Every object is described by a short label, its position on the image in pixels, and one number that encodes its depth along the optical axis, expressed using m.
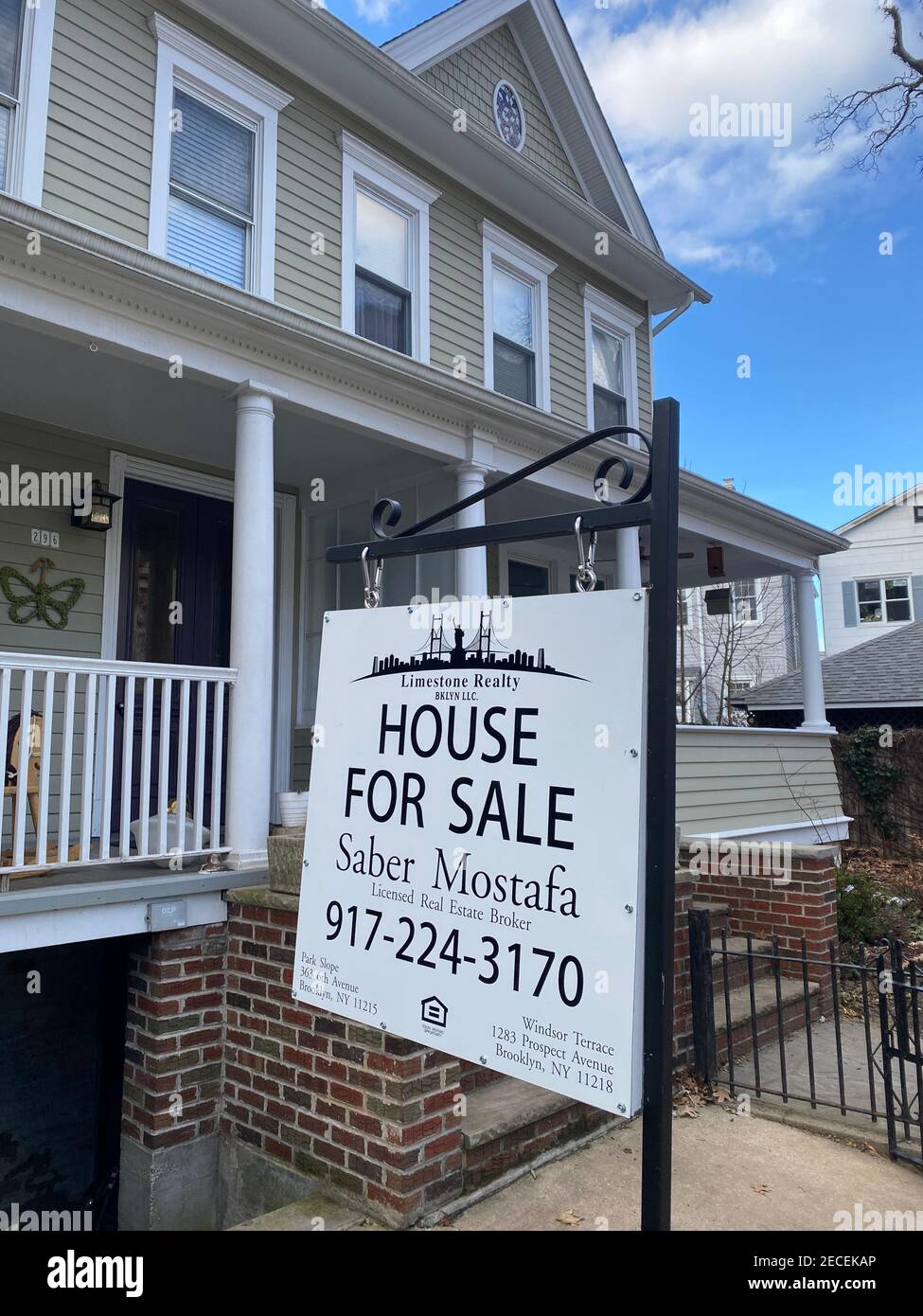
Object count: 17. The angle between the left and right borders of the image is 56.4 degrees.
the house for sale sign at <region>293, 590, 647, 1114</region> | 1.59
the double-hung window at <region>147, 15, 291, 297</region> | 5.67
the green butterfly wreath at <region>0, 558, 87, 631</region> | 5.75
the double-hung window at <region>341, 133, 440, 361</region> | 6.76
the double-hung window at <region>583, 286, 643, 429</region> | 9.20
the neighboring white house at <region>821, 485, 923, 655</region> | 21.81
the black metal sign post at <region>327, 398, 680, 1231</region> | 1.51
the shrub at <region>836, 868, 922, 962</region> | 7.43
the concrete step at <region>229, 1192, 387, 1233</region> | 3.04
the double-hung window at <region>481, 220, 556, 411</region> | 8.02
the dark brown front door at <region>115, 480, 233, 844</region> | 6.46
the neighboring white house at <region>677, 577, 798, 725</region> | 24.33
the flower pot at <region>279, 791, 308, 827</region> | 5.54
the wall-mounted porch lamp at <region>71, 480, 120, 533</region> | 5.99
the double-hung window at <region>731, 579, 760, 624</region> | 24.38
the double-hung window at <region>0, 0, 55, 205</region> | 4.97
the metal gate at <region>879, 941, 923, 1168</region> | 3.90
